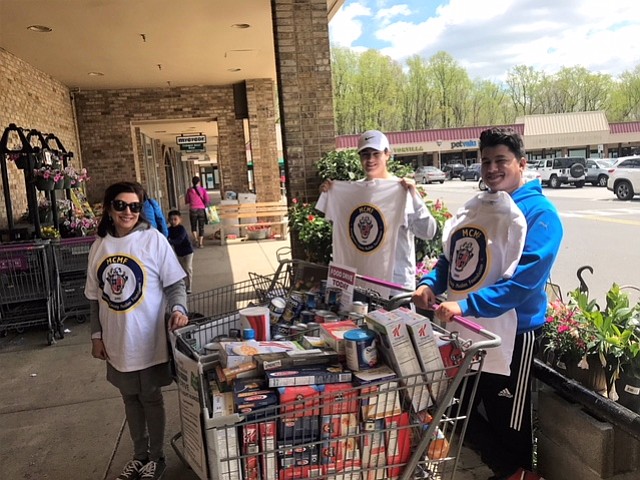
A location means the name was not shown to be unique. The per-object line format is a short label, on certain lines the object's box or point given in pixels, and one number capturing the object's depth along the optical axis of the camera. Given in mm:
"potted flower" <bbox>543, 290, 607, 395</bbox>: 2484
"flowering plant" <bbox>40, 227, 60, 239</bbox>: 6729
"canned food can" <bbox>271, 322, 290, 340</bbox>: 2391
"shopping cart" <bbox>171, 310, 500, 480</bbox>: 1709
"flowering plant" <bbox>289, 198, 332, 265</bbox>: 5207
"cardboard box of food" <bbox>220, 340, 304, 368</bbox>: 1838
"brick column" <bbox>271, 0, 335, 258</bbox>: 5996
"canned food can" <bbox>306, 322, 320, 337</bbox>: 2275
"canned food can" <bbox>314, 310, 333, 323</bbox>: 2433
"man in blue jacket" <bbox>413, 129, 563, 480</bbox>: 2143
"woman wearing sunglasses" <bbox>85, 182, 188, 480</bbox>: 2725
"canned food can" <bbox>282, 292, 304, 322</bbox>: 2604
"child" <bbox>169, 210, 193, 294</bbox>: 7430
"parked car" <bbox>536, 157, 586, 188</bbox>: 28516
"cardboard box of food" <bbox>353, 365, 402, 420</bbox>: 1764
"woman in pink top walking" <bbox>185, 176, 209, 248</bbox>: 12703
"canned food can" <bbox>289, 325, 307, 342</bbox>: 2284
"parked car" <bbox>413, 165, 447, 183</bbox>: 40844
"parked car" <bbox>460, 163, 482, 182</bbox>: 40188
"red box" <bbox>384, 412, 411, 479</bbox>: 1817
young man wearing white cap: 3432
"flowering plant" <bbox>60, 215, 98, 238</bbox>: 7348
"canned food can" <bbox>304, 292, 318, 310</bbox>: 2656
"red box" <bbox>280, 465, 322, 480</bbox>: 1772
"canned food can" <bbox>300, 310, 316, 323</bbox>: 2539
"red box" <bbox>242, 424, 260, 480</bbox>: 1717
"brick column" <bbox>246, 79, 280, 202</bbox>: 13469
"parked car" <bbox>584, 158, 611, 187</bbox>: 28031
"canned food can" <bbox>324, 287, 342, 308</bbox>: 2584
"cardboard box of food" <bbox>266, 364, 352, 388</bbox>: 1748
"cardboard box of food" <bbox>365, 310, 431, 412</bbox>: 1802
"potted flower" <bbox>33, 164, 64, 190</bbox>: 6758
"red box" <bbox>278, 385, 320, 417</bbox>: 1702
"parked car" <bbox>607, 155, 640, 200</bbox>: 19906
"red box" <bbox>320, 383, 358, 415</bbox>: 1735
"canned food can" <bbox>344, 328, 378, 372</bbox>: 1832
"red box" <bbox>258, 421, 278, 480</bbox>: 1722
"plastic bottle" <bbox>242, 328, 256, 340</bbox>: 2180
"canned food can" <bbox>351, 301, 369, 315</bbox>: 2416
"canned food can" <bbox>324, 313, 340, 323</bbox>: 2369
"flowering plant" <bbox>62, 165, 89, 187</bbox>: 7285
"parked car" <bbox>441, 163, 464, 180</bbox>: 45803
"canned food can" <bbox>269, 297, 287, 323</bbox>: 2615
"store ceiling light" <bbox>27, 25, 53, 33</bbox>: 7980
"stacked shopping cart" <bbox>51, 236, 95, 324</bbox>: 6176
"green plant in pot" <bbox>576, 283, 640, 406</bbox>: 2373
